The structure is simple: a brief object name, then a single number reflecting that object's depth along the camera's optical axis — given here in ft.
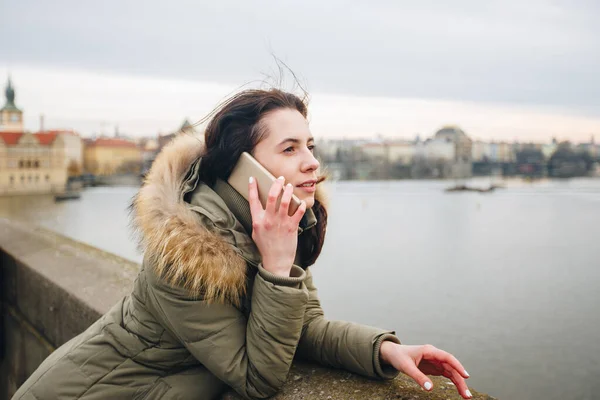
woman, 4.00
